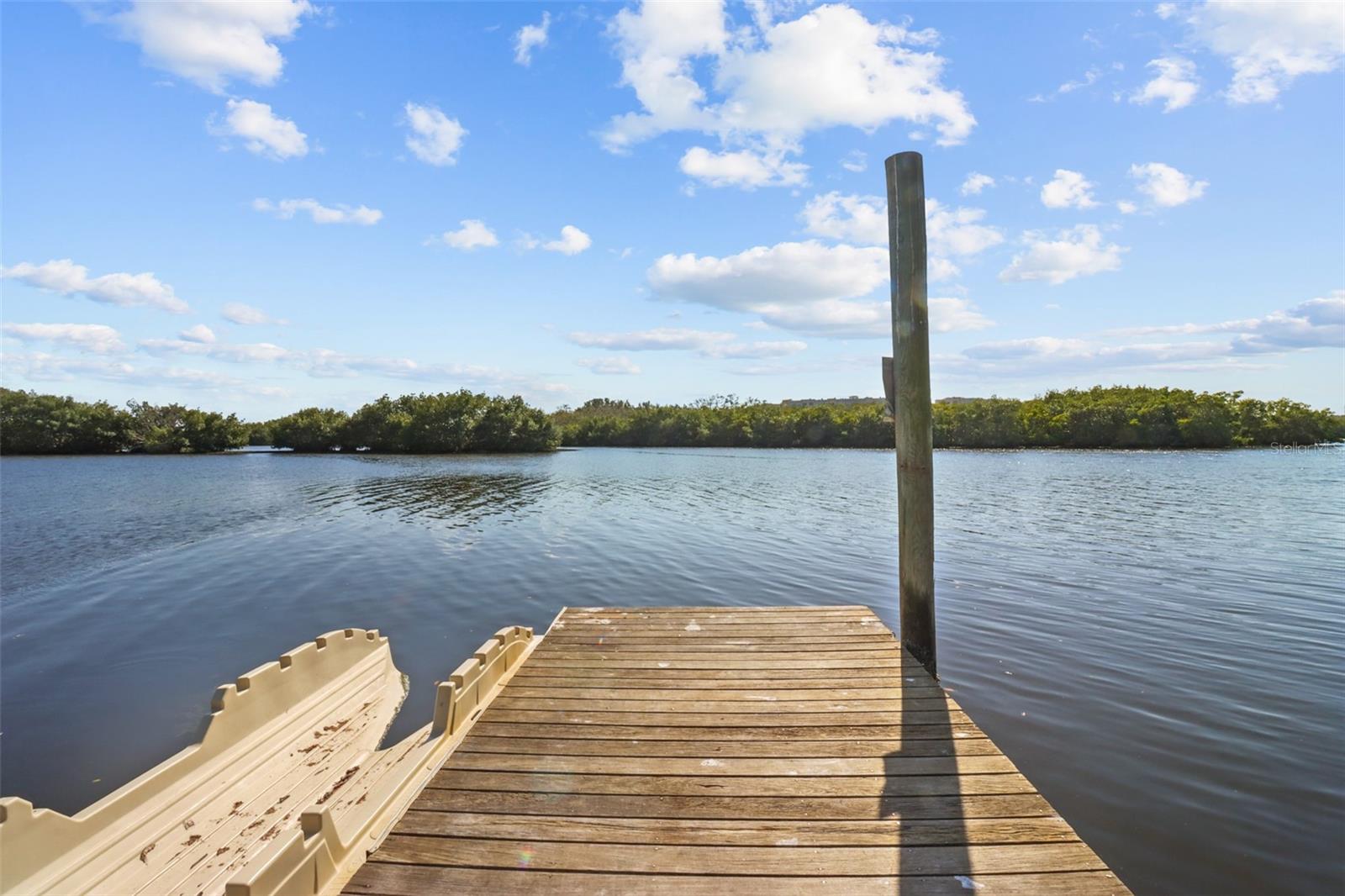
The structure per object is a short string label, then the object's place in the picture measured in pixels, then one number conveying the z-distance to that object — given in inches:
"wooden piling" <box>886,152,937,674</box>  206.4
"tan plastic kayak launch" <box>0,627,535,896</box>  108.0
